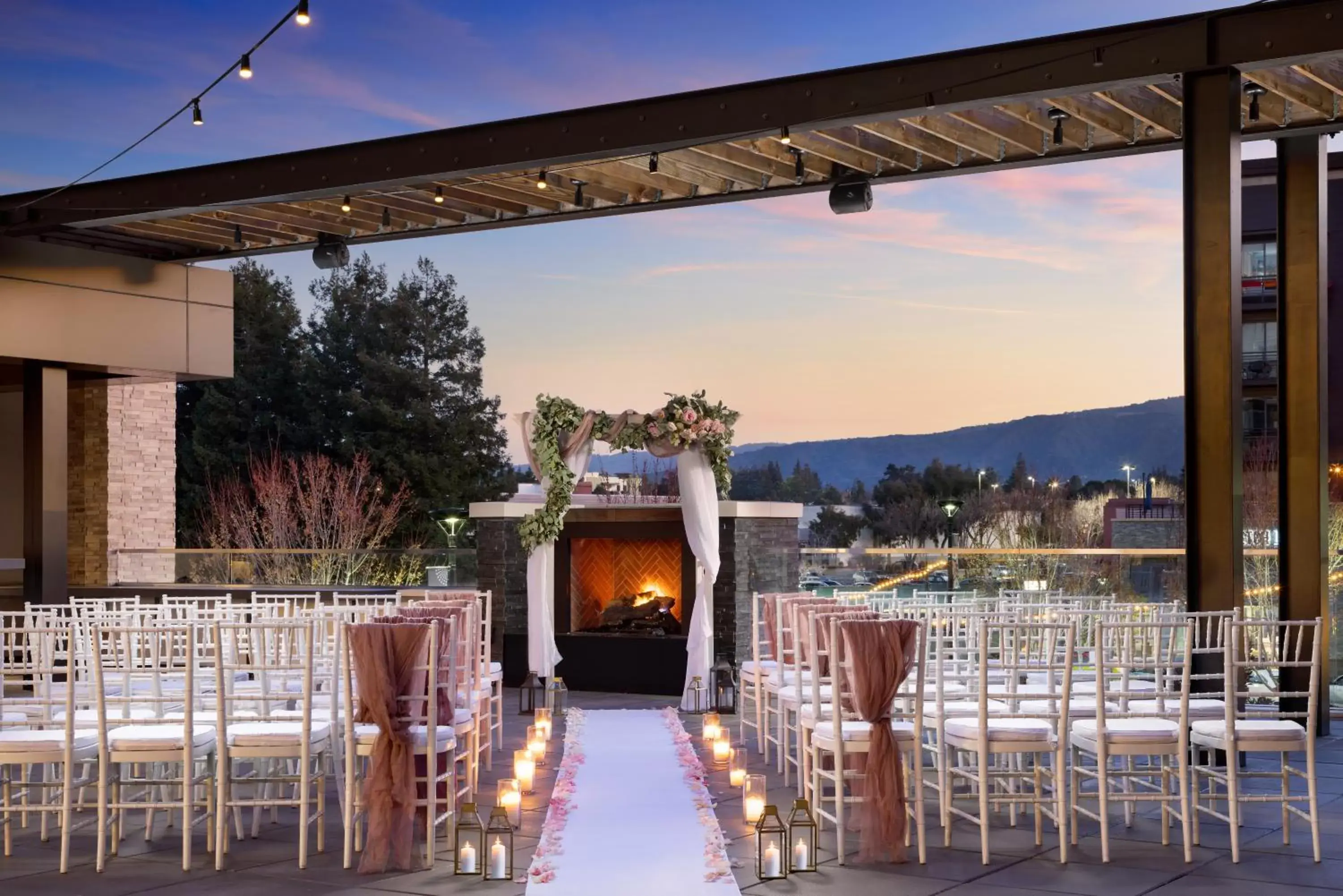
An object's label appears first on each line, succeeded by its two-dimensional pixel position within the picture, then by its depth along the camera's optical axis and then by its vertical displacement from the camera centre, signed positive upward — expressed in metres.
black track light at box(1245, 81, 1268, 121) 8.94 +2.38
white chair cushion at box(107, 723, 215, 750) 5.92 -1.06
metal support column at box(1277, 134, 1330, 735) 9.44 +0.79
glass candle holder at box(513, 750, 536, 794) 7.14 -1.42
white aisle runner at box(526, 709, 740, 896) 5.40 -1.51
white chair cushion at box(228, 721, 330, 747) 5.98 -1.05
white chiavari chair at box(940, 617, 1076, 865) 5.84 -1.05
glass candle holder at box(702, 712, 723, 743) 8.38 -1.42
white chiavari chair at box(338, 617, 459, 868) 5.94 -1.09
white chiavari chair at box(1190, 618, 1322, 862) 5.91 -1.07
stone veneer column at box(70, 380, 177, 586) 14.55 -0.02
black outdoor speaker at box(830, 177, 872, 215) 10.48 +2.03
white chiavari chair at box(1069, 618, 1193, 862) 5.91 -1.04
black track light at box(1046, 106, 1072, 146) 9.12 +2.27
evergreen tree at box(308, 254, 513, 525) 27.94 +1.84
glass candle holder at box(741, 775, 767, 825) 6.12 -1.33
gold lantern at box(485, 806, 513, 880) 5.50 -1.37
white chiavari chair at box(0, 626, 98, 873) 5.86 -1.10
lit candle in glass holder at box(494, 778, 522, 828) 6.02 -1.33
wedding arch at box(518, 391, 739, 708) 11.03 +0.07
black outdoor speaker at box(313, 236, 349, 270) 12.50 +1.94
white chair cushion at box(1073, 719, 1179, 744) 5.97 -1.03
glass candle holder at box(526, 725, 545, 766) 7.84 -1.47
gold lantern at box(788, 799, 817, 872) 5.59 -1.38
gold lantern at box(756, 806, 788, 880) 5.51 -1.38
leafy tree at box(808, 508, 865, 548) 26.47 -0.89
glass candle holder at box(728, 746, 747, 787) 6.95 -1.38
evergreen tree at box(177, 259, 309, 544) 27.31 +1.47
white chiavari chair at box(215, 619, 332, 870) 5.86 -1.05
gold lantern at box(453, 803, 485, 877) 5.56 -1.39
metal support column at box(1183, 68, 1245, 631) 8.06 +0.74
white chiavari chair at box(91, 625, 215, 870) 5.83 -1.09
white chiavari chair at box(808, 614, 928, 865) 5.93 -1.09
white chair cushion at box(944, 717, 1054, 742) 5.96 -1.02
